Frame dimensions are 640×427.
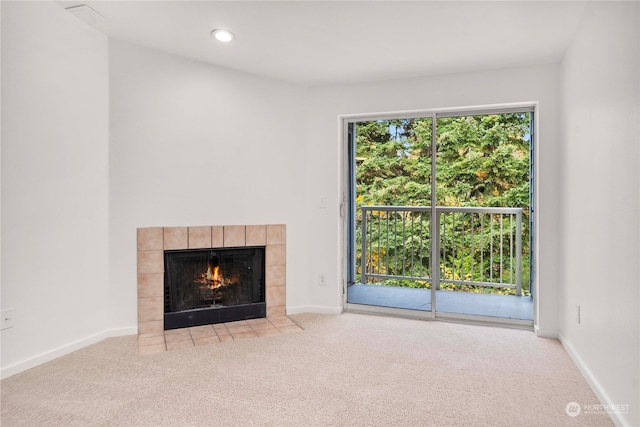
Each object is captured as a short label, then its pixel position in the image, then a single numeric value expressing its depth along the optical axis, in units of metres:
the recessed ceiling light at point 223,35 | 2.61
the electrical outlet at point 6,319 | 2.15
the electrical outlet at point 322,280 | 3.64
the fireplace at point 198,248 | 3.01
